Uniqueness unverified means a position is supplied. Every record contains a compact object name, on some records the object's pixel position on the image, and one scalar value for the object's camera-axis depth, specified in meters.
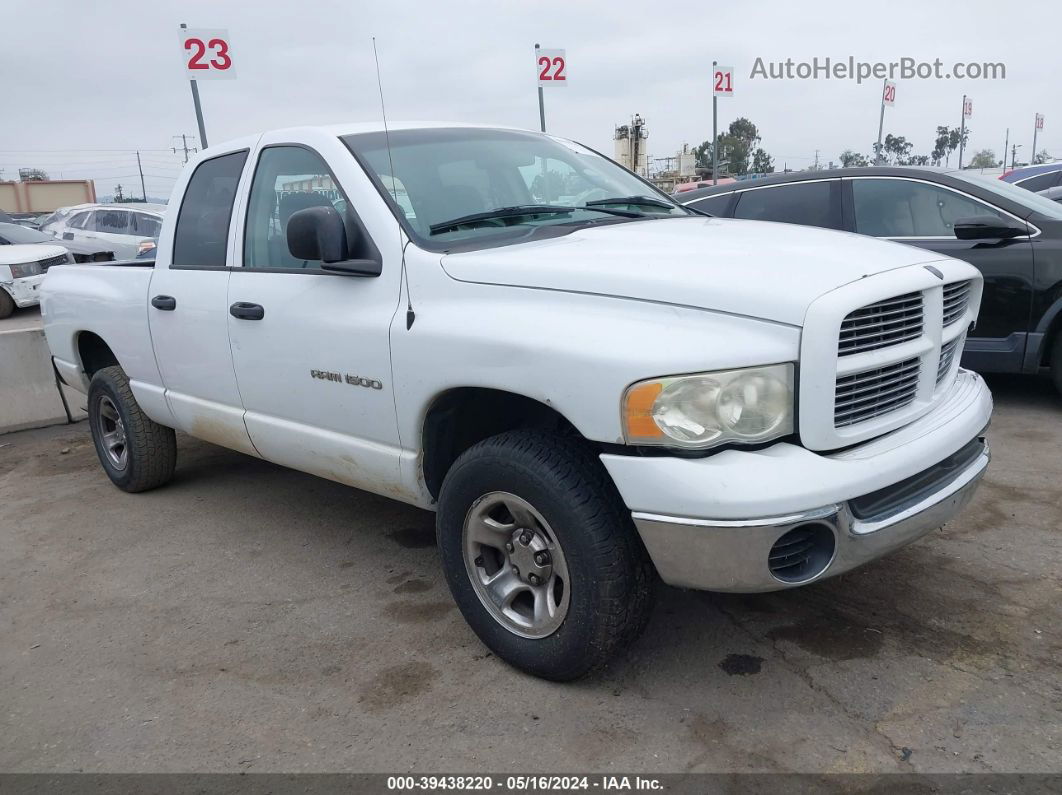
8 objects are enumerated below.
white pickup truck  2.39
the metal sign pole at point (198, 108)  8.70
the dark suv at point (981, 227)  5.62
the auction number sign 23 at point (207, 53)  8.31
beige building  50.62
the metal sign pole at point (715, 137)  14.98
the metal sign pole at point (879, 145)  20.33
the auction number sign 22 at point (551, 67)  12.22
